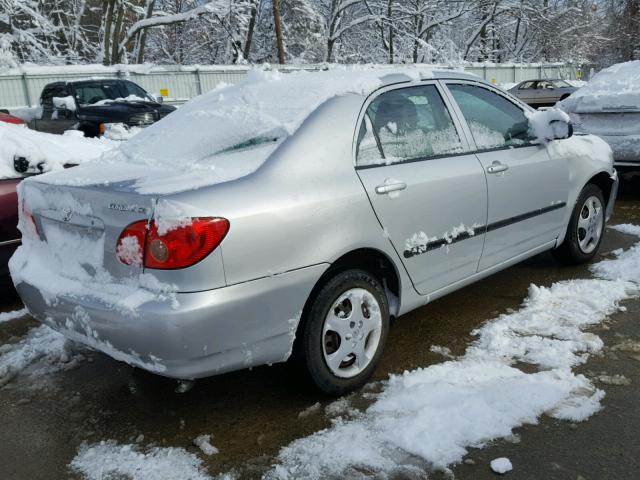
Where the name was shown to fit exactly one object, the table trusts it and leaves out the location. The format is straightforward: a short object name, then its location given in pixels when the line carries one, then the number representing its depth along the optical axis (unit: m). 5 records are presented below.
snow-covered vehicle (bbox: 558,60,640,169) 6.85
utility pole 26.26
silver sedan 2.42
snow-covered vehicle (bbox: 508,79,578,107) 22.38
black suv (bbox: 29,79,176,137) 12.05
